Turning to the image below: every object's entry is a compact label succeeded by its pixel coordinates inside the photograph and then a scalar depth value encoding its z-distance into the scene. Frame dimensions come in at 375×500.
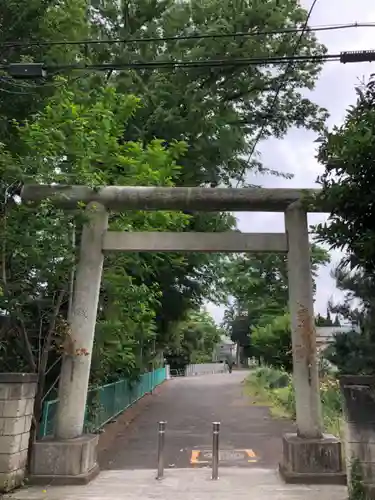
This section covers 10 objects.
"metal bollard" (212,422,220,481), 8.62
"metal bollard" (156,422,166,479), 8.68
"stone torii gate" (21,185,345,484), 8.15
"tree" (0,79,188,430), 8.23
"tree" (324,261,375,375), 6.52
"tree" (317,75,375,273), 5.55
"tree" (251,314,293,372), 25.20
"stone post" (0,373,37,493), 7.26
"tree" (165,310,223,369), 58.92
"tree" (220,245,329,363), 23.16
